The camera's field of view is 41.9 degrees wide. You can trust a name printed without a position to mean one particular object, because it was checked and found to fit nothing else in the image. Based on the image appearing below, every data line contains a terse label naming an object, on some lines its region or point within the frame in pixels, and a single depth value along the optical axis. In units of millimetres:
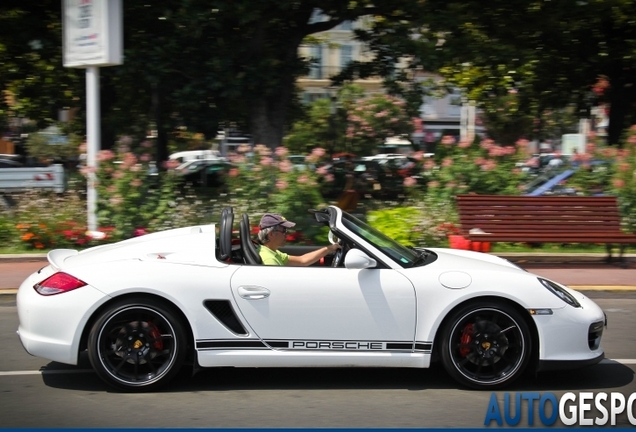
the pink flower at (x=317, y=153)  12594
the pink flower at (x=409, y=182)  12859
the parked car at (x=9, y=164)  29203
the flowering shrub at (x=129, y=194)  11953
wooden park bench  11578
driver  6117
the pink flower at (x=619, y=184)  12617
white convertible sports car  5637
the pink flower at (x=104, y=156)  12281
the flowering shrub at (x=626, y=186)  12531
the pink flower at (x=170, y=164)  12453
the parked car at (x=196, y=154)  22250
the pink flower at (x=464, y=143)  13180
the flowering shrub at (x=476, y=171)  12711
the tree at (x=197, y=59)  14391
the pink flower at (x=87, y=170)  12159
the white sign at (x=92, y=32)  12062
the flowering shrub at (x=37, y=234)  12089
